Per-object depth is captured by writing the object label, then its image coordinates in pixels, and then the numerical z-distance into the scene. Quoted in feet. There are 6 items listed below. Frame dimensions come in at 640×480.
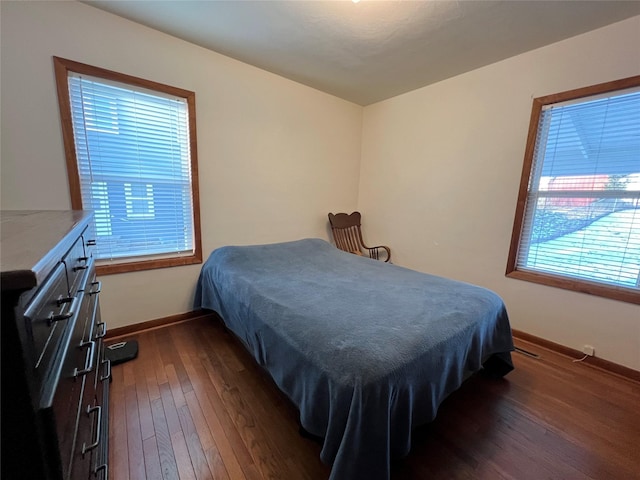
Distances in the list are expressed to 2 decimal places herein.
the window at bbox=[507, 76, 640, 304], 6.17
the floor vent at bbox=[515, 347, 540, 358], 7.07
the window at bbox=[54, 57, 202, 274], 6.17
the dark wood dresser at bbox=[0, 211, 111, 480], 1.50
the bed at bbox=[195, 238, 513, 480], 3.21
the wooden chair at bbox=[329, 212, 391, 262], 11.21
